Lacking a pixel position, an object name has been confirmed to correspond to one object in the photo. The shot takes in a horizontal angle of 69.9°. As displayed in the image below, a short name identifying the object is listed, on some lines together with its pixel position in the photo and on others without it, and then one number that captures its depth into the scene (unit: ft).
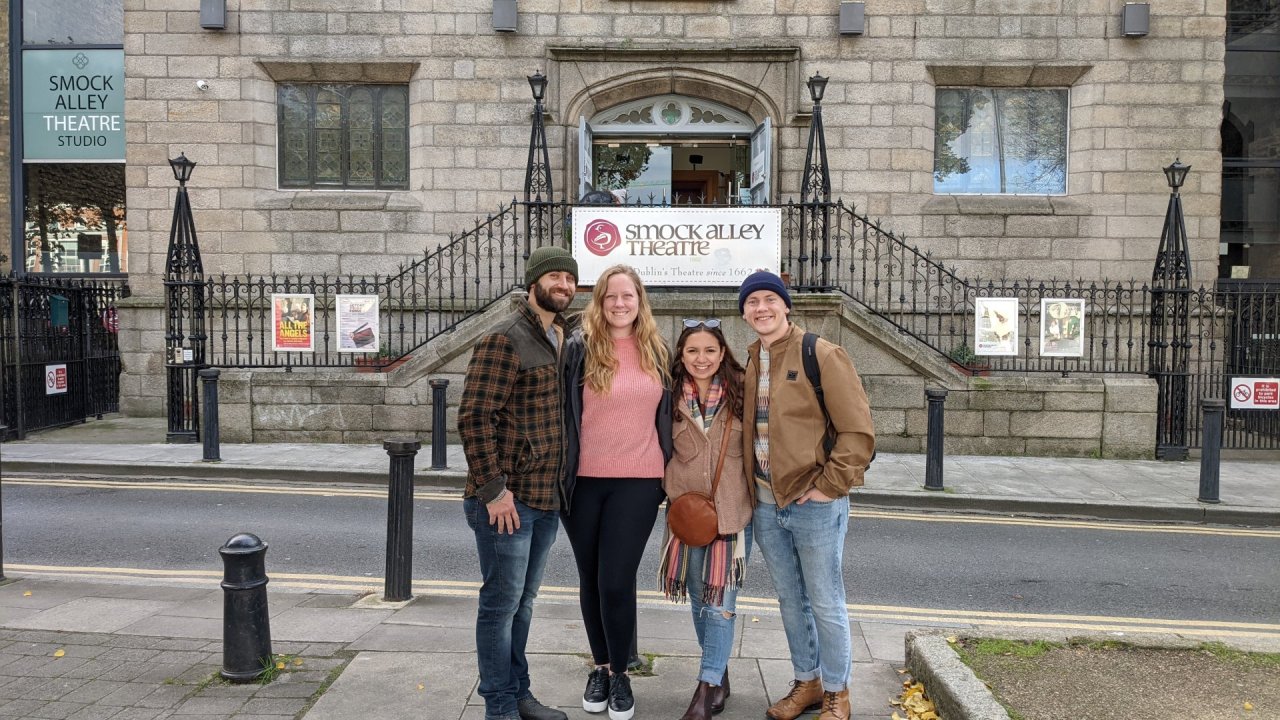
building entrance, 50.19
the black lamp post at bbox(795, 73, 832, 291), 39.29
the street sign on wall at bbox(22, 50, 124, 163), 55.11
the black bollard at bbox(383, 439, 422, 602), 18.42
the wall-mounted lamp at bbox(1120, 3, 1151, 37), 45.88
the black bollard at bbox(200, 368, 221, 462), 34.94
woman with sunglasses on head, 12.71
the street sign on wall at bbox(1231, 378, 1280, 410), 41.01
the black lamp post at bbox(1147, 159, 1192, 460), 40.09
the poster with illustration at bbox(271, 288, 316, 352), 40.09
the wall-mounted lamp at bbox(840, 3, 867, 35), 46.44
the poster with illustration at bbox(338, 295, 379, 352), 40.04
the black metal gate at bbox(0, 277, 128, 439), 41.55
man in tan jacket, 12.37
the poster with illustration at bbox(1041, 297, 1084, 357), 39.78
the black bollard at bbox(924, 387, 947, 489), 31.50
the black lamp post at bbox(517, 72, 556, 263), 40.34
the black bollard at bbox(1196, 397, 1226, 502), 30.53
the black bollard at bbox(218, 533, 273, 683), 14.10
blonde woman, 12.50
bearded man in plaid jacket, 12.08
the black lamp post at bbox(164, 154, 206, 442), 40.98
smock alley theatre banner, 38.73
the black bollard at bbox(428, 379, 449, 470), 34.14
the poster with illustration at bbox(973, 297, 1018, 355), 39.50
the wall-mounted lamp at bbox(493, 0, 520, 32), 46.52
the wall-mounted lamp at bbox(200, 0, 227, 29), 46.98
